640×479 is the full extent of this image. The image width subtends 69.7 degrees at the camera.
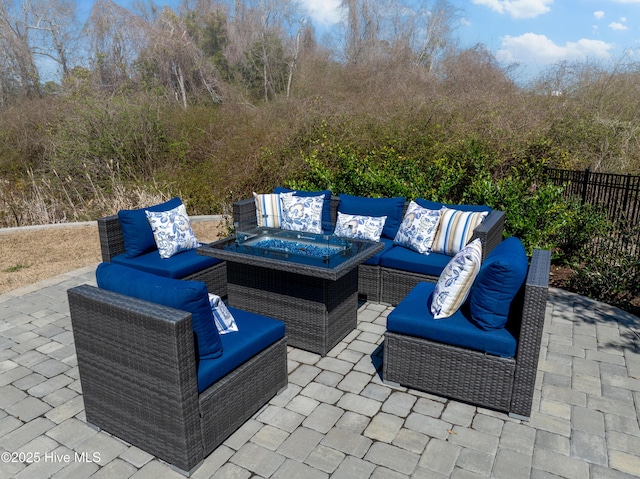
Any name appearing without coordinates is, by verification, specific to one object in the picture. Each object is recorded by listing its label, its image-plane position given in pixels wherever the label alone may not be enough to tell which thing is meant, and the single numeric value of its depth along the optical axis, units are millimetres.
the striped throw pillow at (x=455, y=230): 4367
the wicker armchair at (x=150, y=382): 2197
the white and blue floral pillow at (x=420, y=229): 4469
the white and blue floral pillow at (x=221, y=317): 2627
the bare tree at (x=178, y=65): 14625
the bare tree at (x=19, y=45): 14117
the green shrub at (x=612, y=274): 4598
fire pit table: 3490
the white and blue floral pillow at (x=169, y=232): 4426
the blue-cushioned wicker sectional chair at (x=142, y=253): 4293
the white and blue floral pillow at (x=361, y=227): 4762
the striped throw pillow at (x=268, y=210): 5320
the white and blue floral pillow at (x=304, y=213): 5137
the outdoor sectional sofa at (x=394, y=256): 4231
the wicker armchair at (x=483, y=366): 2625
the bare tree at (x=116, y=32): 14633
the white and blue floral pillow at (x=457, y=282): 2908
